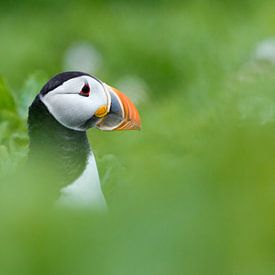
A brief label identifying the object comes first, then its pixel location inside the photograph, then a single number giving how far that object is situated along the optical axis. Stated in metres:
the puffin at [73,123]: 7.21
